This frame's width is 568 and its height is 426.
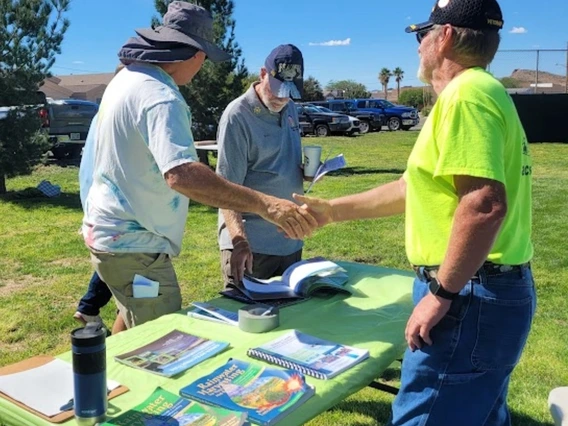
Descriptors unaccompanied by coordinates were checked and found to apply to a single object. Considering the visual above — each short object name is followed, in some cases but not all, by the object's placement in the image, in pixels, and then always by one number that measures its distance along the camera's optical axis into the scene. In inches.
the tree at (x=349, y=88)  2517.3
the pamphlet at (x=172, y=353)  73.7
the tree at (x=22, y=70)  363.3
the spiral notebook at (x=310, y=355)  73.9
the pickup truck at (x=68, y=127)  605.6
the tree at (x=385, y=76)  3080.7
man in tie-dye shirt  84.7
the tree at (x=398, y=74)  3117.6
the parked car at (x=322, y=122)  971.9
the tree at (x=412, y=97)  1933.9
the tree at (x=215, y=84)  473.7
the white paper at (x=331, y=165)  117.8
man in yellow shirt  60.9
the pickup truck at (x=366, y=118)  1090.7
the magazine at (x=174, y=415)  60.7
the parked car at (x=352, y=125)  991.6
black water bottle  58.2
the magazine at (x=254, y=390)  64.3
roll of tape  86.5
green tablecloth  67.5
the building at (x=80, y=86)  2277.3
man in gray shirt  115.8
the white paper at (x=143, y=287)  95.8
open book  103.0
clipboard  61.4
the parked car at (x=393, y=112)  1101.1
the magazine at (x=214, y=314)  90.4
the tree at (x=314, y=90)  1879.9
